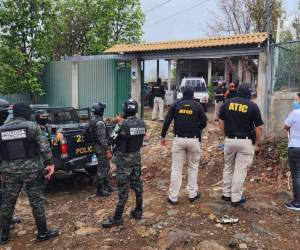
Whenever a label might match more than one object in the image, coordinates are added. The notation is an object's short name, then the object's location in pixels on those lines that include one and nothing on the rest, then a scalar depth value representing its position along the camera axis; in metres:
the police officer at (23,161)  5.10
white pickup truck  19.06
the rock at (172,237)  4.90
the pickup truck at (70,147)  6.99
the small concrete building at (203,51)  11.00
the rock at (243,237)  4.89
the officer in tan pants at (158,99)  13.98
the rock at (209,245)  4.74
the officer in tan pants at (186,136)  5.89
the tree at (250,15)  20.11
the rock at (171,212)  5.75
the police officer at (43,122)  6.99
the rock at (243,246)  4.75
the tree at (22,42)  15.60
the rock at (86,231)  5.44
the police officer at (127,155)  5.50
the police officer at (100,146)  6.96
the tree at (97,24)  24.56
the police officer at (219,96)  13.88
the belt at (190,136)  5.89
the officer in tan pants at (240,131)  5.63
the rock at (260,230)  5.04
